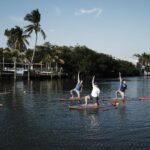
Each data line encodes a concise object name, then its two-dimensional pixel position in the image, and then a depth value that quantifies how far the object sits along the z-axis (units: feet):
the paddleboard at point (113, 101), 69.37
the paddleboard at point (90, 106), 62.72
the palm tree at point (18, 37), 211.97
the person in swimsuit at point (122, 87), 78.39
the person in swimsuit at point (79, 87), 78.26
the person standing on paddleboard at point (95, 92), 65.92
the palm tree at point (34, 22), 194.13
